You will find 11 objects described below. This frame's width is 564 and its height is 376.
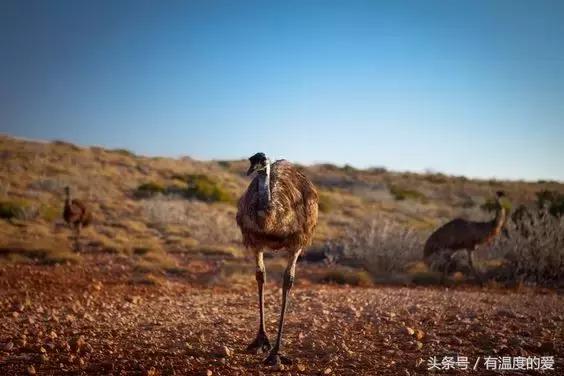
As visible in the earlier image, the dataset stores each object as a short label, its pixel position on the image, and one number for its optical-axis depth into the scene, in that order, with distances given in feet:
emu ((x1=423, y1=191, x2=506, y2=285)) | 36.37
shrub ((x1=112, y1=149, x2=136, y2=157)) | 154.46
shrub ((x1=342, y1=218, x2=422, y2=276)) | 41.91
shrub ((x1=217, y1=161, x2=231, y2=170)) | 182.19
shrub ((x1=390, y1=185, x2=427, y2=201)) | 121.08
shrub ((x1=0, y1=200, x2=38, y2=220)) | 60.49
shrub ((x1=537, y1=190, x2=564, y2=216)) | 51.85
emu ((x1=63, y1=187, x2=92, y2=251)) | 47.75
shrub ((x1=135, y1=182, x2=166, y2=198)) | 91.20
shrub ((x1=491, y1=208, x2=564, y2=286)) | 36.76
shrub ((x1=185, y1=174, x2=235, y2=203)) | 90.38
